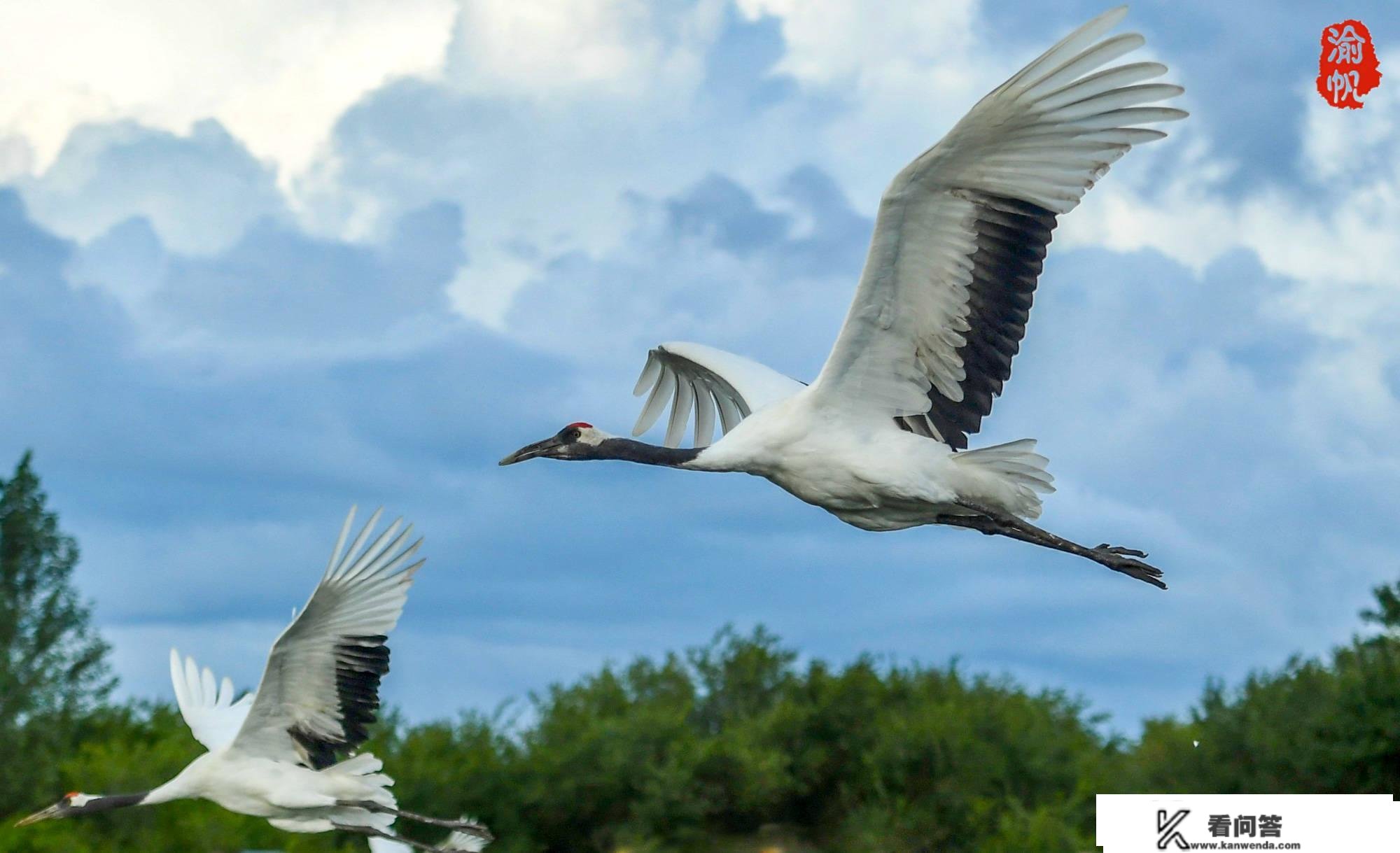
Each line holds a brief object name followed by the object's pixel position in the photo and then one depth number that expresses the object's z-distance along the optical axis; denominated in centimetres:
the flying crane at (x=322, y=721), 1997
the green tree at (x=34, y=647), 4616
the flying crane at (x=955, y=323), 1447
